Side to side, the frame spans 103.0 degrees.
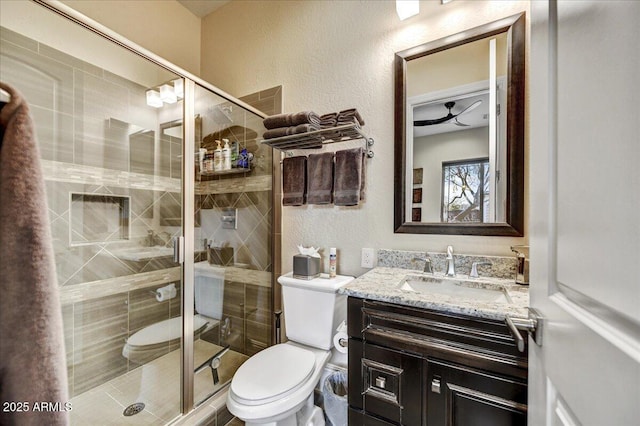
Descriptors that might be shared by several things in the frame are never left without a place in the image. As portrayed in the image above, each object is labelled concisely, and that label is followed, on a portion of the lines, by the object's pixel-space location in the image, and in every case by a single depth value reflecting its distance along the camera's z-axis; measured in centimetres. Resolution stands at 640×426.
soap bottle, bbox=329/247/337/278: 154
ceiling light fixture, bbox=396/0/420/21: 136
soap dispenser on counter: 111
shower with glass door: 127
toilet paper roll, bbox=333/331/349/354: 127
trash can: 136
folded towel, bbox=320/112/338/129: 150
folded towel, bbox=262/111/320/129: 146
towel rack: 145
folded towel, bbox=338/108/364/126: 146
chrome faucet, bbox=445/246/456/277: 128
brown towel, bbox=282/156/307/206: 170
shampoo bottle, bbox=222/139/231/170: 179
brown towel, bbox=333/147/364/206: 150
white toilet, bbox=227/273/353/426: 105
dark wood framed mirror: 122
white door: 31
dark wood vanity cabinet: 82
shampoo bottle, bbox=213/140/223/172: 174
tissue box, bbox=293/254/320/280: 151
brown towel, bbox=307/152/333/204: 161
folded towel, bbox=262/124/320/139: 145
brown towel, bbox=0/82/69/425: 29
